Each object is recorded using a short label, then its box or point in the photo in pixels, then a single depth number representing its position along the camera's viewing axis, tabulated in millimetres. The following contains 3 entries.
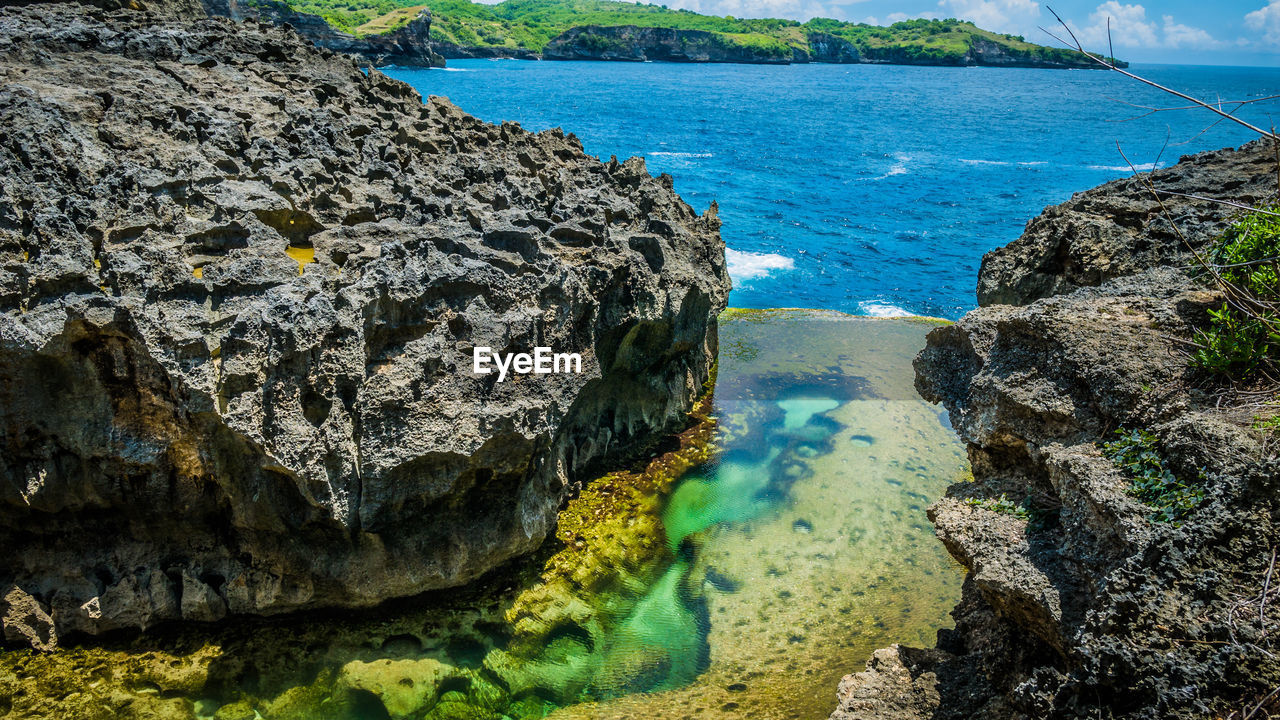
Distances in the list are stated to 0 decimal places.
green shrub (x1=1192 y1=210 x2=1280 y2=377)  7047
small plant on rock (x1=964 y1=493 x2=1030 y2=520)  7660
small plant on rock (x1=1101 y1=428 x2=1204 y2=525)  5941
